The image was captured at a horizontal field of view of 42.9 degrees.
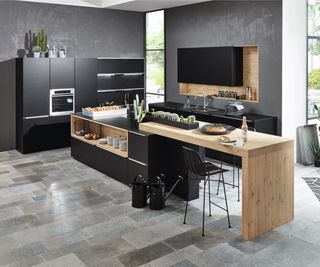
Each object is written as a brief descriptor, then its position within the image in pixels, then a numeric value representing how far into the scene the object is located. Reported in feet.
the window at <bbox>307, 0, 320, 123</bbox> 22.57
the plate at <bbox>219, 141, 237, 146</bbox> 13.41
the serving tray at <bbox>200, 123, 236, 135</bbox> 15.02
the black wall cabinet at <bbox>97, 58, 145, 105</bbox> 29.53
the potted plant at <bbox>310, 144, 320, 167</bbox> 22.57
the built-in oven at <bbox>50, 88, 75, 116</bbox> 26.34
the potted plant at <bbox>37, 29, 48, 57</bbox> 26.55
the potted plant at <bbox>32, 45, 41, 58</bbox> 26.04
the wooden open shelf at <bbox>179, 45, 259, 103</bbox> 24.26
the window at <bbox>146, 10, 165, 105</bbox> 31.77
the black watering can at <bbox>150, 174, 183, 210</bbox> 15.96
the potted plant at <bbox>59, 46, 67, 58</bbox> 26.96
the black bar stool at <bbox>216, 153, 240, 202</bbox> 22.10
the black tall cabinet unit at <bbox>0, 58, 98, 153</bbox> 25.41
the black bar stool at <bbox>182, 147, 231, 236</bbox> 13.91
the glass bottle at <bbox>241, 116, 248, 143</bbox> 14.07
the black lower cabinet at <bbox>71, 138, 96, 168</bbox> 22.03
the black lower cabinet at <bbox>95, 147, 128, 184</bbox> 19.31
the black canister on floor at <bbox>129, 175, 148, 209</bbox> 16.26
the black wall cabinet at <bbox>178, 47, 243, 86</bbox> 24.80
